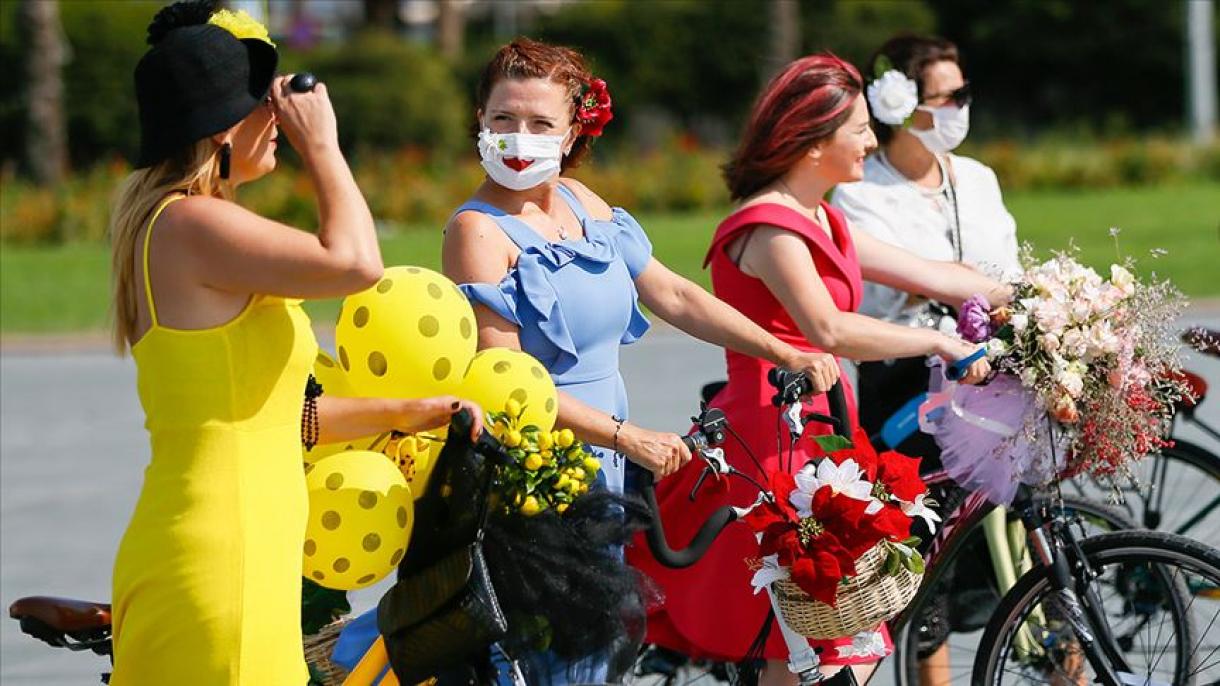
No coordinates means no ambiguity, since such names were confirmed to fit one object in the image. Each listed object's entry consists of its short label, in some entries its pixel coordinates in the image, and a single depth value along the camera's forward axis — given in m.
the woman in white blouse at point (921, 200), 11.01
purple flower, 9.43
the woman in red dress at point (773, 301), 9.17
